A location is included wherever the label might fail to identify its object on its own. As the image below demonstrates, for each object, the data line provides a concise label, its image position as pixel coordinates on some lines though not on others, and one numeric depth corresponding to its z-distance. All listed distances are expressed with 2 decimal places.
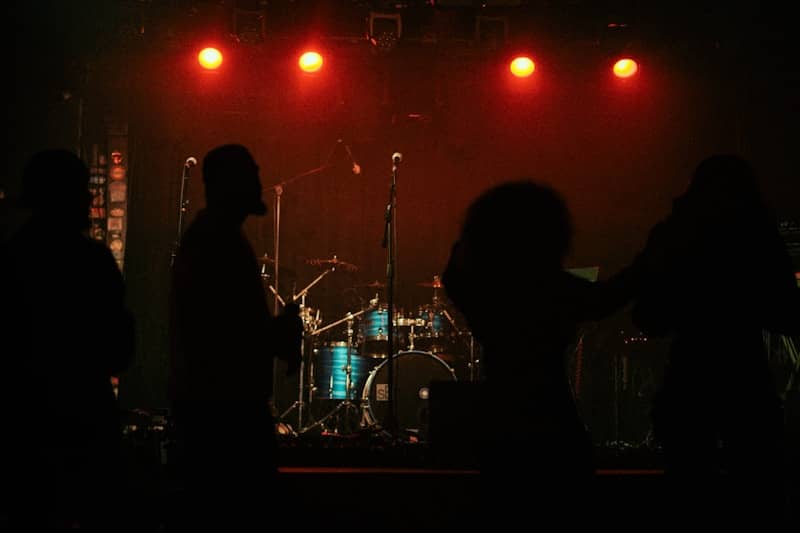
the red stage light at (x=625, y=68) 9.80
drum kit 8.88
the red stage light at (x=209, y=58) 9.49
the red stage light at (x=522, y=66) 9.70
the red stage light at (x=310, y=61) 9.62
